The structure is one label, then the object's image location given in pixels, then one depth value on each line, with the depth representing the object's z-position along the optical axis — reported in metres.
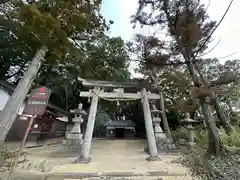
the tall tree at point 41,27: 6.77
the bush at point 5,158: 5.71
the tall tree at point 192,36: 6.41
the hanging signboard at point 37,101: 4.16
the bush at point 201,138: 9.15
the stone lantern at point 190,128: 9.78
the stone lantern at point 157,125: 10.75
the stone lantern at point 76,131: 10.09
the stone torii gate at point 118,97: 7.93
